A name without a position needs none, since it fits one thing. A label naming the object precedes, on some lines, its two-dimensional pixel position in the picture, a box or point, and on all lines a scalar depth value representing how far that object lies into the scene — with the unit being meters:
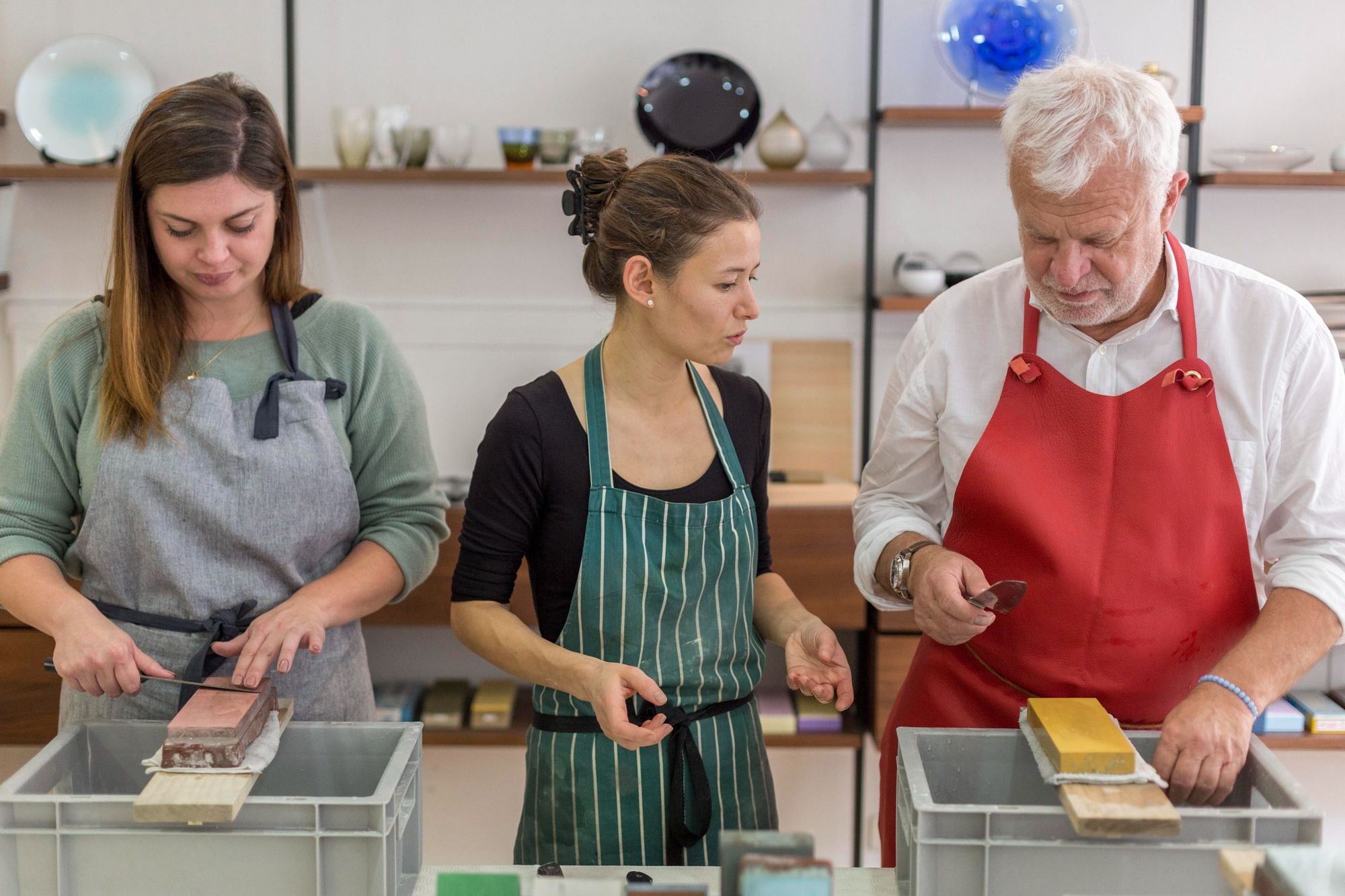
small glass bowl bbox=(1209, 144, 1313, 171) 3.04
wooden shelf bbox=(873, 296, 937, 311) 3.09
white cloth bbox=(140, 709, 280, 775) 1.16
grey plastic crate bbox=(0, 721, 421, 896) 1.11
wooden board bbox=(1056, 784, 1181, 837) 1.06
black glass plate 3.06
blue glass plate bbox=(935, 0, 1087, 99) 2.97
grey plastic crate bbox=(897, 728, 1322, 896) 1.09
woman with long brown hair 1.46
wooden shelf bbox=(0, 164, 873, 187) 3.00
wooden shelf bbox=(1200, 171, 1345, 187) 3.01
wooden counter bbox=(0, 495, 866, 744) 2.81
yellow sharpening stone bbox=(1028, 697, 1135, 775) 1.12
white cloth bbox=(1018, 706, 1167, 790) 1.12
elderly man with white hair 1.38
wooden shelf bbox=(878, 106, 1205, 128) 3.00
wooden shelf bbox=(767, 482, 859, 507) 2.87
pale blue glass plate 3.10
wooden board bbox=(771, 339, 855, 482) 3.37
